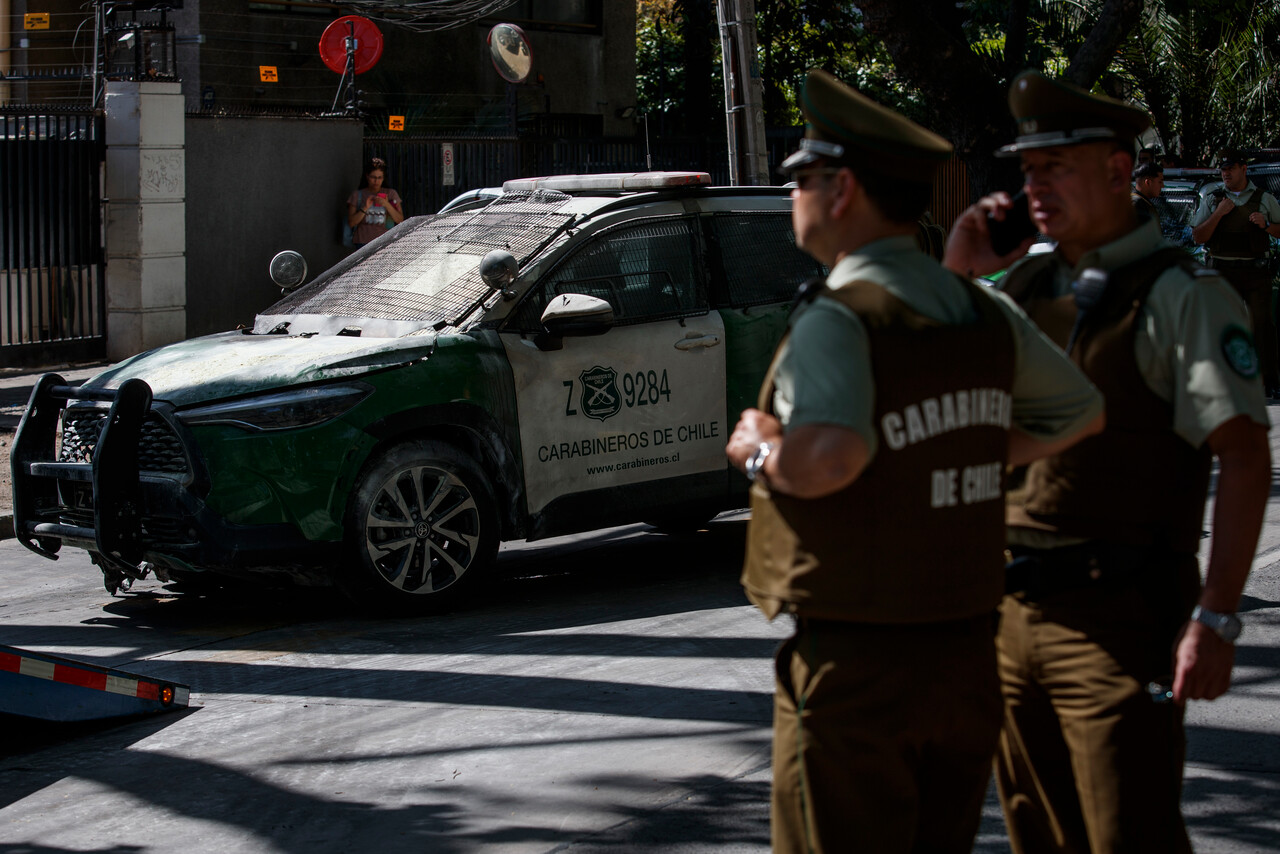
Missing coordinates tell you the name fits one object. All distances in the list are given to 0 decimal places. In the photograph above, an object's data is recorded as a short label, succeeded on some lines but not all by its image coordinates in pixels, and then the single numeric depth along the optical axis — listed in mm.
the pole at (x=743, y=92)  12109
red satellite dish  17469
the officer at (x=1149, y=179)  10695
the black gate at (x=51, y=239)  13969
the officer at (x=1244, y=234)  12062
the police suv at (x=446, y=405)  6105
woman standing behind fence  15742
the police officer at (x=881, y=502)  2383
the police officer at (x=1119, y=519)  2689
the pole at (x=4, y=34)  20281
